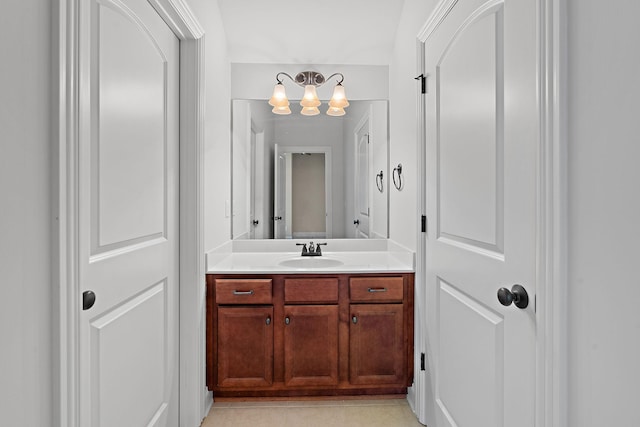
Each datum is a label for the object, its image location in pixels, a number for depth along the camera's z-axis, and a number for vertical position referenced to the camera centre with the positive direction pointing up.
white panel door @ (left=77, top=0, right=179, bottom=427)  1.22 -0.01
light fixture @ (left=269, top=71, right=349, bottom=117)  2.84 +0.81
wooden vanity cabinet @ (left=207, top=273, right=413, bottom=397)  2.31 -0.69
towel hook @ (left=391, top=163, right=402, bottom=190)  2.58 +0.23
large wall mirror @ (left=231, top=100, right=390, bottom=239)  2.96 +0.28
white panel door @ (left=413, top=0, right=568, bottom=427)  0.98 -0.02
